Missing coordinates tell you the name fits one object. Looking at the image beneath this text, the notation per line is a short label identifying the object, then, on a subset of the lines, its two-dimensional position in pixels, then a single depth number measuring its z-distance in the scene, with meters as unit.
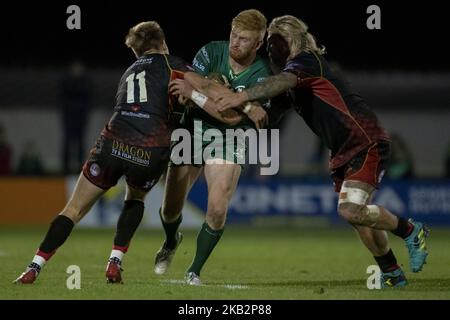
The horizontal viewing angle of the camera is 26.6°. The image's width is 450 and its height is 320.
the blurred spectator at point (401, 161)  18.81
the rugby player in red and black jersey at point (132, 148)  8.56
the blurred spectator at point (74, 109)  19.70
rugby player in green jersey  8.77
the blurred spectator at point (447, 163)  19.38
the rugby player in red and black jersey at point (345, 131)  8.47
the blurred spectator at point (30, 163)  19.09
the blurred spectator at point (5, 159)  18.91
